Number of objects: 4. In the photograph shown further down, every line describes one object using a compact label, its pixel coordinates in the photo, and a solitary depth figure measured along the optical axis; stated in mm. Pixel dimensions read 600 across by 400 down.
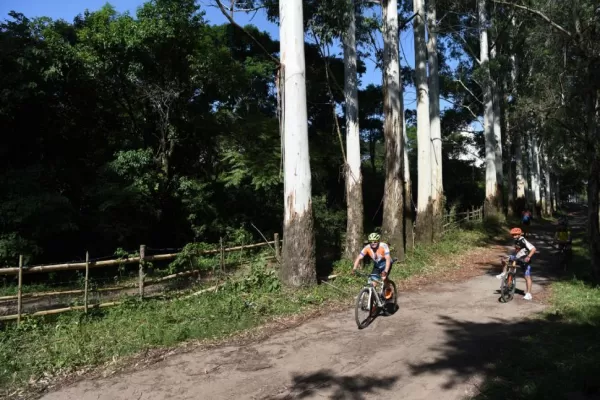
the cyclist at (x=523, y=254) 10078
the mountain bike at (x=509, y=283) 9945
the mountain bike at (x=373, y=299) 8039
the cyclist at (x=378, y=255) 8336
